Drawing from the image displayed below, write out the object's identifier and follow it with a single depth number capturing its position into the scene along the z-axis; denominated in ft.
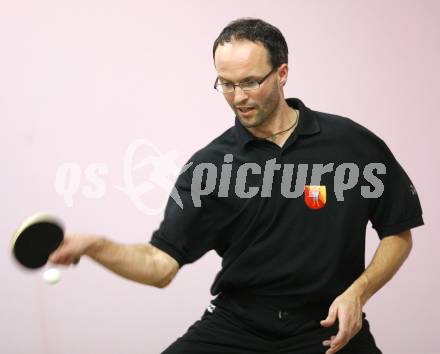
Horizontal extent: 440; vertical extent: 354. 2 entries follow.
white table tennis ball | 13.35
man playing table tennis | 15.03
